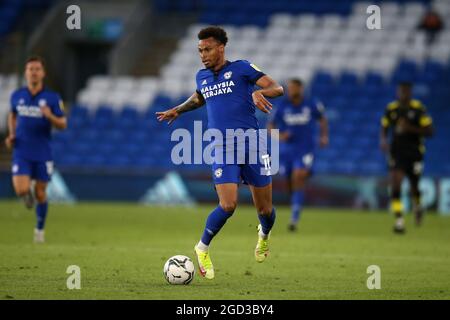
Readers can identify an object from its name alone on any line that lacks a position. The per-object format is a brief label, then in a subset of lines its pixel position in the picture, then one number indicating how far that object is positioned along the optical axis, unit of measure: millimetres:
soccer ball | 9336
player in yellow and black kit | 17672
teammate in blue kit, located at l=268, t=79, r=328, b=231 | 17797
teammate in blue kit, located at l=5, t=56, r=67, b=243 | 14094
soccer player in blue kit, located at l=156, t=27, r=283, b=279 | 9789
